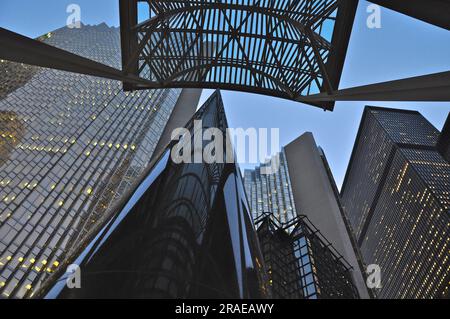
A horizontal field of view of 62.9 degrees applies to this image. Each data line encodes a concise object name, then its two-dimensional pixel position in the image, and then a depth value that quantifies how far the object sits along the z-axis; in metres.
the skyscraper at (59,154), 43.31
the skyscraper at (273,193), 93.34
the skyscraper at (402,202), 101.97
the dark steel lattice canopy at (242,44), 16.16
